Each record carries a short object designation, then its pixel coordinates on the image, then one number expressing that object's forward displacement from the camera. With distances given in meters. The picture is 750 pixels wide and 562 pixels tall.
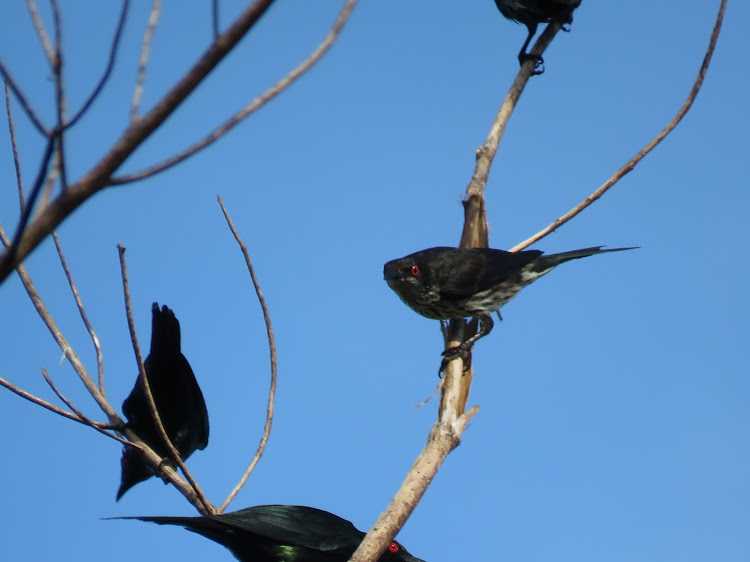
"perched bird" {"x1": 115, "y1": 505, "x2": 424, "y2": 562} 7.71
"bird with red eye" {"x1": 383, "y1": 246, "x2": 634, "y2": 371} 11.59
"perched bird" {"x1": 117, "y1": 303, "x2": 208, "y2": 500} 10.44
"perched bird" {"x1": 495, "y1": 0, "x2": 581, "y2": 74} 13.08
